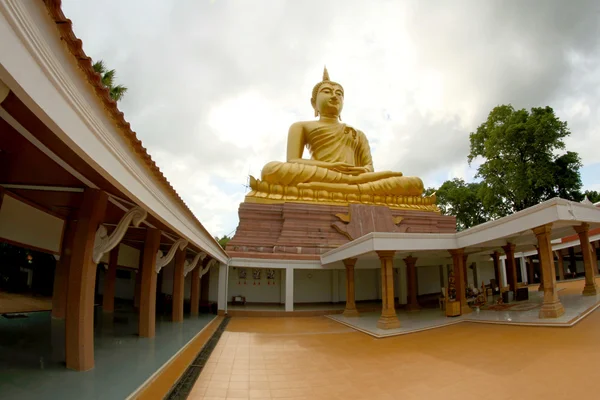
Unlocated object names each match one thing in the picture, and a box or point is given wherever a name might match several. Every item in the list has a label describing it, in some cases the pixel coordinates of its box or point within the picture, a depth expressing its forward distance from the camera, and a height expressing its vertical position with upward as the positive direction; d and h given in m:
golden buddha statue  17.38 +4.47
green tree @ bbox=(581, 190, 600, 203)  31.11 +5.81
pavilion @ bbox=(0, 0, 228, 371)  2.29 +1.07
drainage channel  4.60 -1.64
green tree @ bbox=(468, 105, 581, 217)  23.45 +6.87
